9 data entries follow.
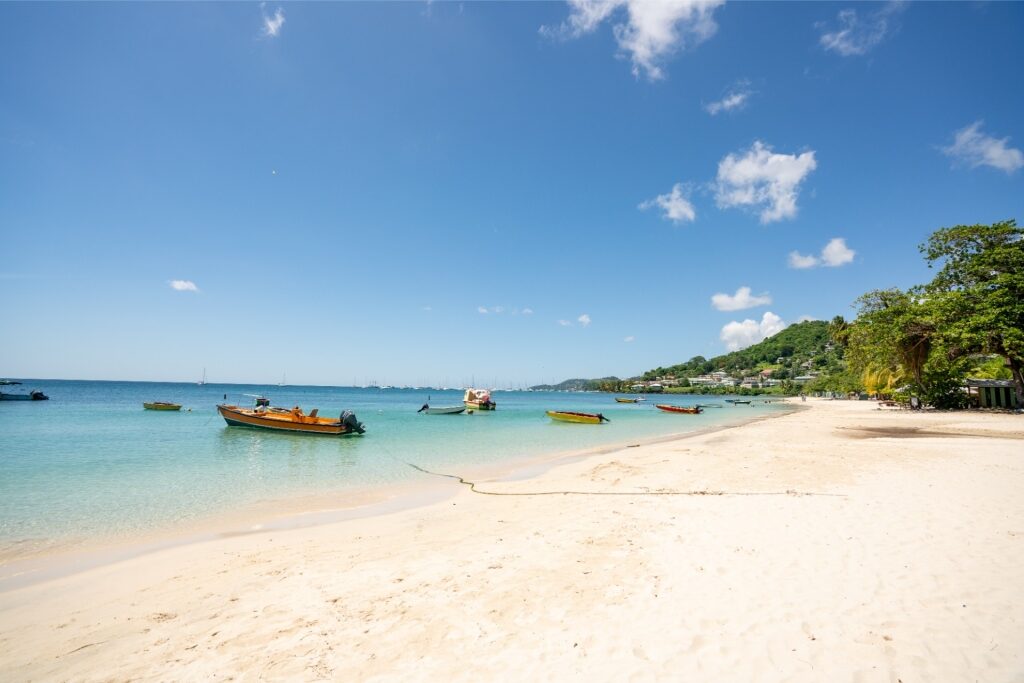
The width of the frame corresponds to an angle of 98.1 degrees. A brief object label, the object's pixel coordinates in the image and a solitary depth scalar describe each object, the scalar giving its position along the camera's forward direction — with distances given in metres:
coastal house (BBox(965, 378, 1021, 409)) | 29.33
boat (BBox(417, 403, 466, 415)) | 49.88
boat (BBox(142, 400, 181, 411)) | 48.82
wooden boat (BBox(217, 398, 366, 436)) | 24.61
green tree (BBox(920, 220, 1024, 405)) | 23.27
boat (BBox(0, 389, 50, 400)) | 59.11
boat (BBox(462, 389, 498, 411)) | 53.98
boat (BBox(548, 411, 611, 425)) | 36.62
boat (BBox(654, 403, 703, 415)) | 50.11
